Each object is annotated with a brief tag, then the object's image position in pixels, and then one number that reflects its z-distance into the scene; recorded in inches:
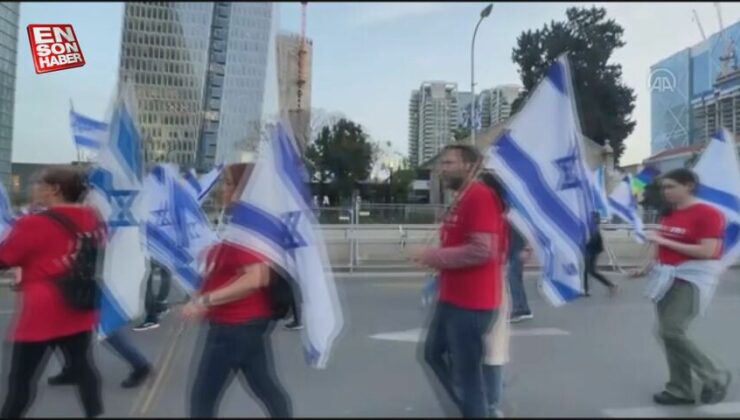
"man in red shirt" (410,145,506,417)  138.5
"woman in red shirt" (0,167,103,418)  143.6
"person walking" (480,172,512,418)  159.0
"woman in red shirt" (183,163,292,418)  127.8
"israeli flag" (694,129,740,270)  227.5
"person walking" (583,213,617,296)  368.6
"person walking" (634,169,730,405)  183.9
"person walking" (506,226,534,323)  309.0
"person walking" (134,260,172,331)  296.5
